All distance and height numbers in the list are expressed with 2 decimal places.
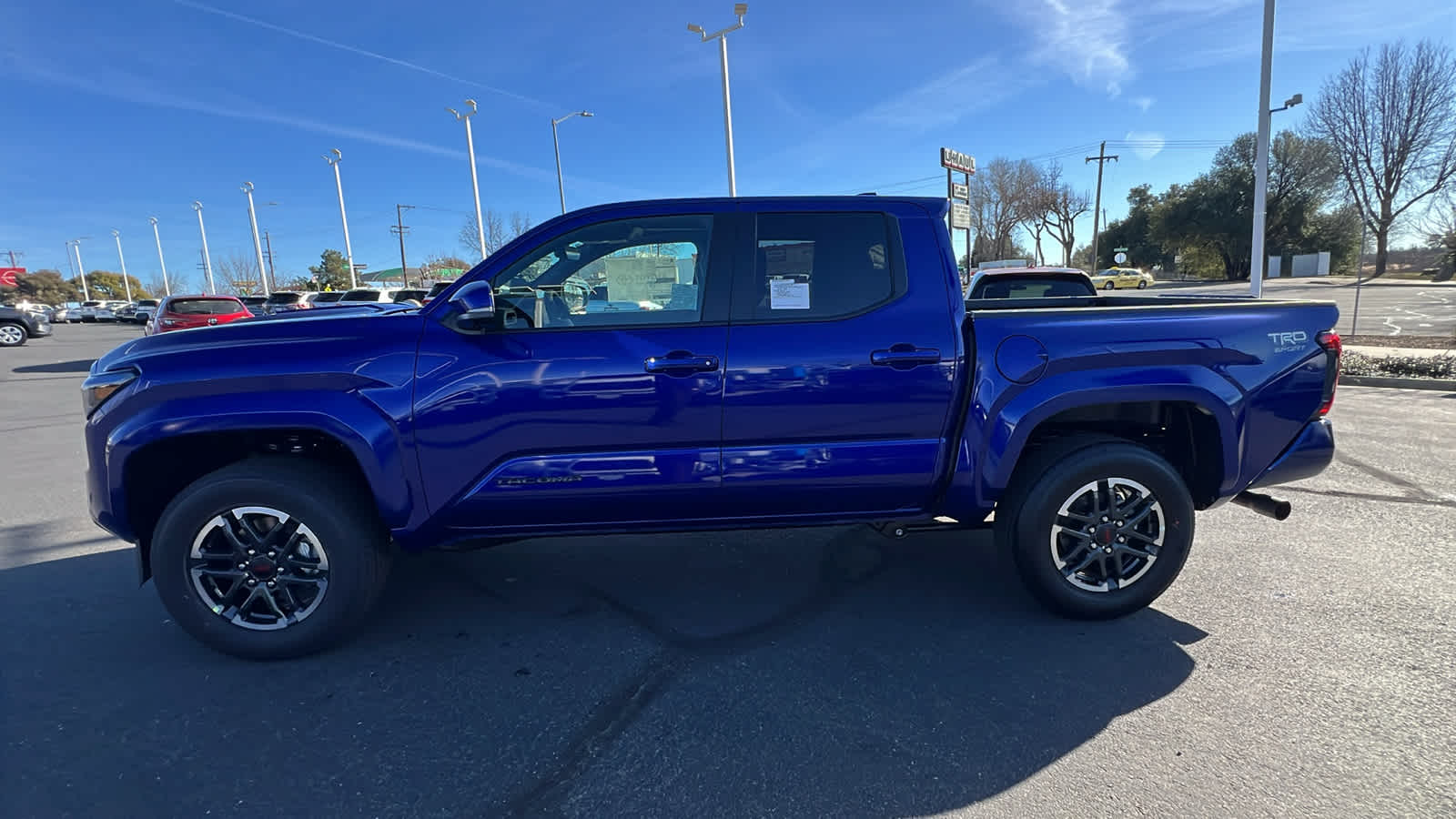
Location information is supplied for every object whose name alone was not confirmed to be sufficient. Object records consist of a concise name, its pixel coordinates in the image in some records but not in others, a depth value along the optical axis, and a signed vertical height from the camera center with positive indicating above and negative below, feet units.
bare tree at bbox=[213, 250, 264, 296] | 267.18 +20.73
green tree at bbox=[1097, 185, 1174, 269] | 224.74 +13.80
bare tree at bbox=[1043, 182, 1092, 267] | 219.82 +20.67
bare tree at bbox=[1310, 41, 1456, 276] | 104.17 +20.01
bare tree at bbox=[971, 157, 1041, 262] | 196.95 +23.54
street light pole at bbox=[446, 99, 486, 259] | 99.30 +24.53
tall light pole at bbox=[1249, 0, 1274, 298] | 39.19 +6.14
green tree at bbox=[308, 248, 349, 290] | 289.53 +24.22
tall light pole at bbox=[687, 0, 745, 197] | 67.26 +26.30
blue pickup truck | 9.84 -1.55
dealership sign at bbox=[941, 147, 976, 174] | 69.56 +12.65
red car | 45.62 +1.55
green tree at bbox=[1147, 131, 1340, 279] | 161.68 +16.01
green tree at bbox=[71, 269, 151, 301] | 321.52 +25.40
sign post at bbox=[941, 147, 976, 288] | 56.95 +9.53
